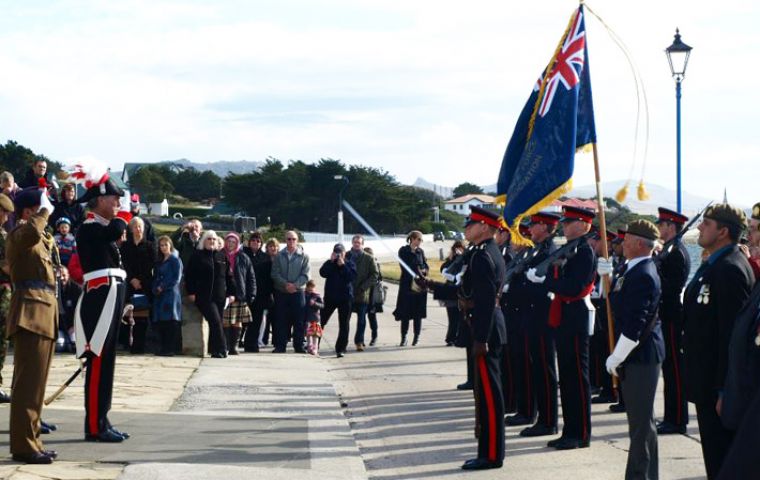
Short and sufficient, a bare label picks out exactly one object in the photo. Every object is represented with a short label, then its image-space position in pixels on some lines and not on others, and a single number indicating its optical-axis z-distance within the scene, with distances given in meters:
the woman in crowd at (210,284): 15.26
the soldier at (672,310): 10.00
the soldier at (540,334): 10.05
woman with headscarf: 16.20
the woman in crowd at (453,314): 18.22
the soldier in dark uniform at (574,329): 9.36
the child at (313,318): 17.42
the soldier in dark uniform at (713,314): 6.52
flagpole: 8.41
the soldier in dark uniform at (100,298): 8.76
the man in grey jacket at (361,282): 18.27
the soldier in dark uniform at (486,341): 8.43
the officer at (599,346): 12.33
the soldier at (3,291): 9.41
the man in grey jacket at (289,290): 17.19
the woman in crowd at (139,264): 15.13
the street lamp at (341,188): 23.92
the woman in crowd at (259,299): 17.17
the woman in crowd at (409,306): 19.06
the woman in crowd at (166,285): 14.86
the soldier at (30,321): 7.68
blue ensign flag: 10.16
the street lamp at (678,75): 19.06
